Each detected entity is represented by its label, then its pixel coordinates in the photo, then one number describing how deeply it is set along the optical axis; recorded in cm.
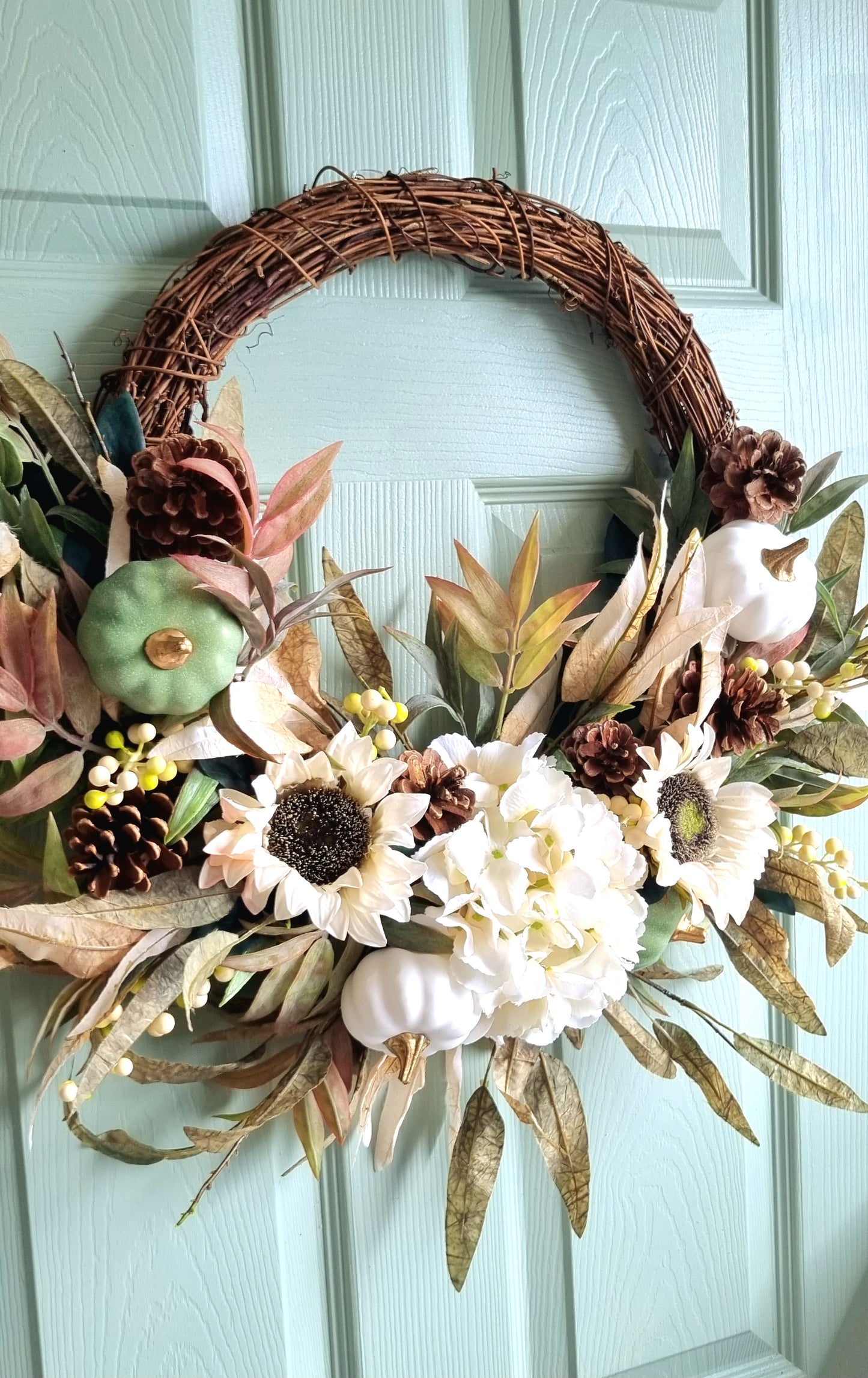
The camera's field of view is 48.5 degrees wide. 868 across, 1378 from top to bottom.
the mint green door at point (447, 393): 61
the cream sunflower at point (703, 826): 61
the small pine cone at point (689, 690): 64
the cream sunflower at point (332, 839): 54
